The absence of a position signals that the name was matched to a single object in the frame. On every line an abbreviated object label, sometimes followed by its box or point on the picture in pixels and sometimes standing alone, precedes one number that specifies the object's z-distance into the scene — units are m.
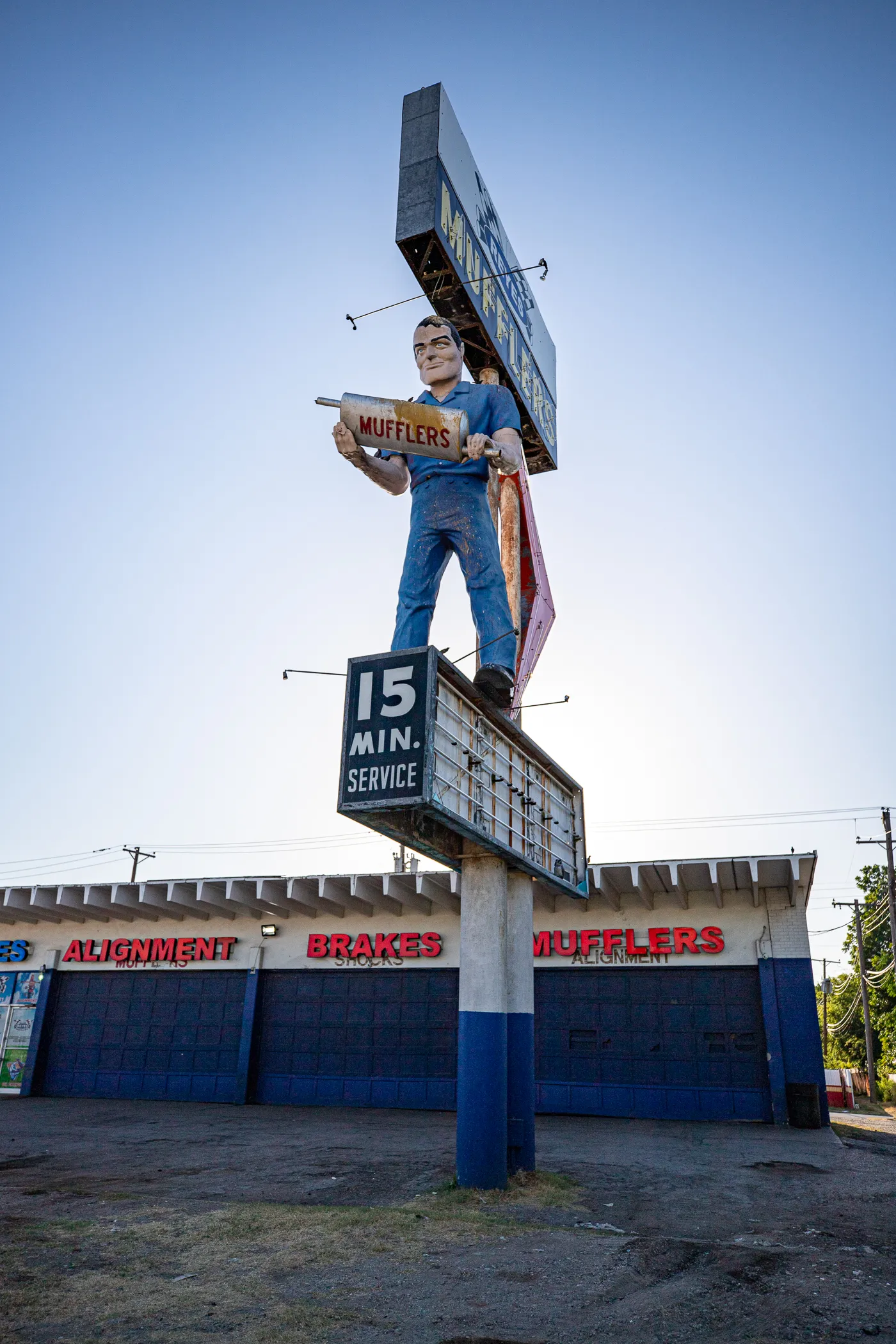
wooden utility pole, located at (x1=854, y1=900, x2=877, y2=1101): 33.12
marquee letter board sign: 9.53
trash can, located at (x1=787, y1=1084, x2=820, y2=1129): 18.34
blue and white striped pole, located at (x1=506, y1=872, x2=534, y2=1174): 11.45
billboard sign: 13.36
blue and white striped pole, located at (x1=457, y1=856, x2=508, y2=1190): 10.46
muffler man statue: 11.25
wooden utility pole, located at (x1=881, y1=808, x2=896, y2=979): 36.59
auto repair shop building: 20.42
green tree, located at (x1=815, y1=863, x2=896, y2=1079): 47.75
